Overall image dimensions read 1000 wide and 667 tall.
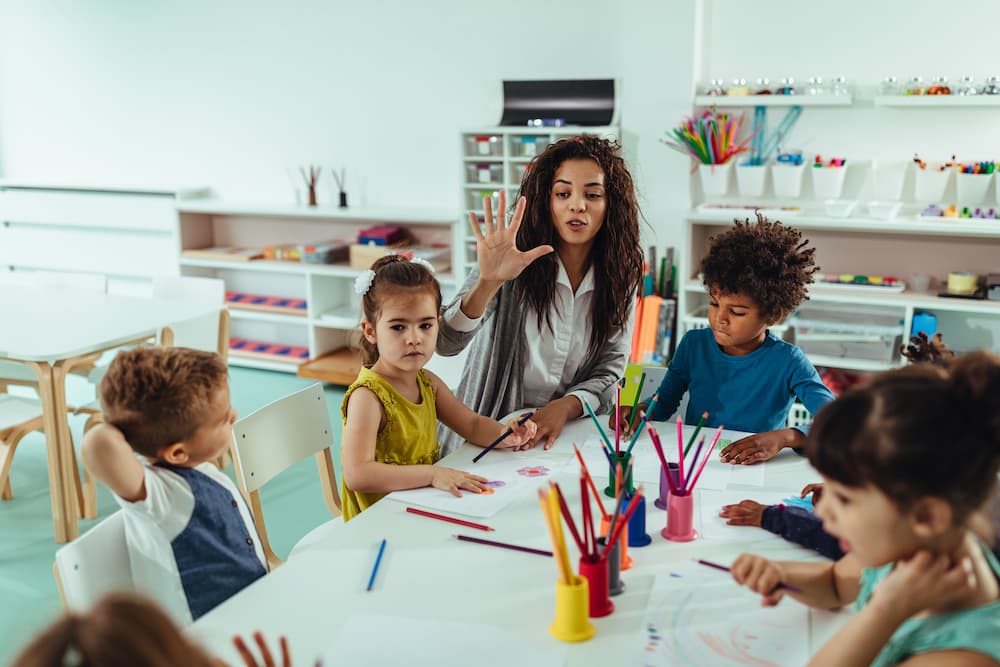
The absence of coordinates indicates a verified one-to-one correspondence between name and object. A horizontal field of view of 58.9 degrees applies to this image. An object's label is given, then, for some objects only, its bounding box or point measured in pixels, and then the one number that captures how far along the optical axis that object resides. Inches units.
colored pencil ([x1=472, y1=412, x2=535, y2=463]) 68.9
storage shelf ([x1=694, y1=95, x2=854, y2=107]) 141.0
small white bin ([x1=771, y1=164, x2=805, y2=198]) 145.1
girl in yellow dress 62.9
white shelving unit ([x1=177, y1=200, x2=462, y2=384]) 175.6
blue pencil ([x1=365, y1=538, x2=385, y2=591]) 48.3
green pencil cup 54.2
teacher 81.0
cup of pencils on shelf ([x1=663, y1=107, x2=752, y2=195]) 145.9
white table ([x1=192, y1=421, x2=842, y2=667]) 43.7
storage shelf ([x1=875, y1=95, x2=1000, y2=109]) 132.3
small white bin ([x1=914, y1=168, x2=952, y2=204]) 137.5
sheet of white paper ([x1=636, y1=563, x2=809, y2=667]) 41.7
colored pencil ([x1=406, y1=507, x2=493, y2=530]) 55.6
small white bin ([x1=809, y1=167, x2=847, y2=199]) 142.9
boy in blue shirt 76.0
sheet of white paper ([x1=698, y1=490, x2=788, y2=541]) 54.7
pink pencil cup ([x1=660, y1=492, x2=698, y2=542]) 53.8
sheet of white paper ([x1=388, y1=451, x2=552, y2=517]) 58.6
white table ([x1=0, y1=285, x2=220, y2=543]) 104.7
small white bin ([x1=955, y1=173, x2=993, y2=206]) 133.9
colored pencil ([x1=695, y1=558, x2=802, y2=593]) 44.7
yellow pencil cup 42.8
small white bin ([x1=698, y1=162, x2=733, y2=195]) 147.8
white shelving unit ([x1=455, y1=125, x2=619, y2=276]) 156.3
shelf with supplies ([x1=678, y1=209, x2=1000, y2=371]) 136.0
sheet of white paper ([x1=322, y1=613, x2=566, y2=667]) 41.2
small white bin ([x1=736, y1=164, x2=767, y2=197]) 148.0
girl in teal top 34.5
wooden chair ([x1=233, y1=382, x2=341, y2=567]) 70.5
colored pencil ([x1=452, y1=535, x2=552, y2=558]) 52.2
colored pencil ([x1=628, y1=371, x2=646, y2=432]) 69.0
